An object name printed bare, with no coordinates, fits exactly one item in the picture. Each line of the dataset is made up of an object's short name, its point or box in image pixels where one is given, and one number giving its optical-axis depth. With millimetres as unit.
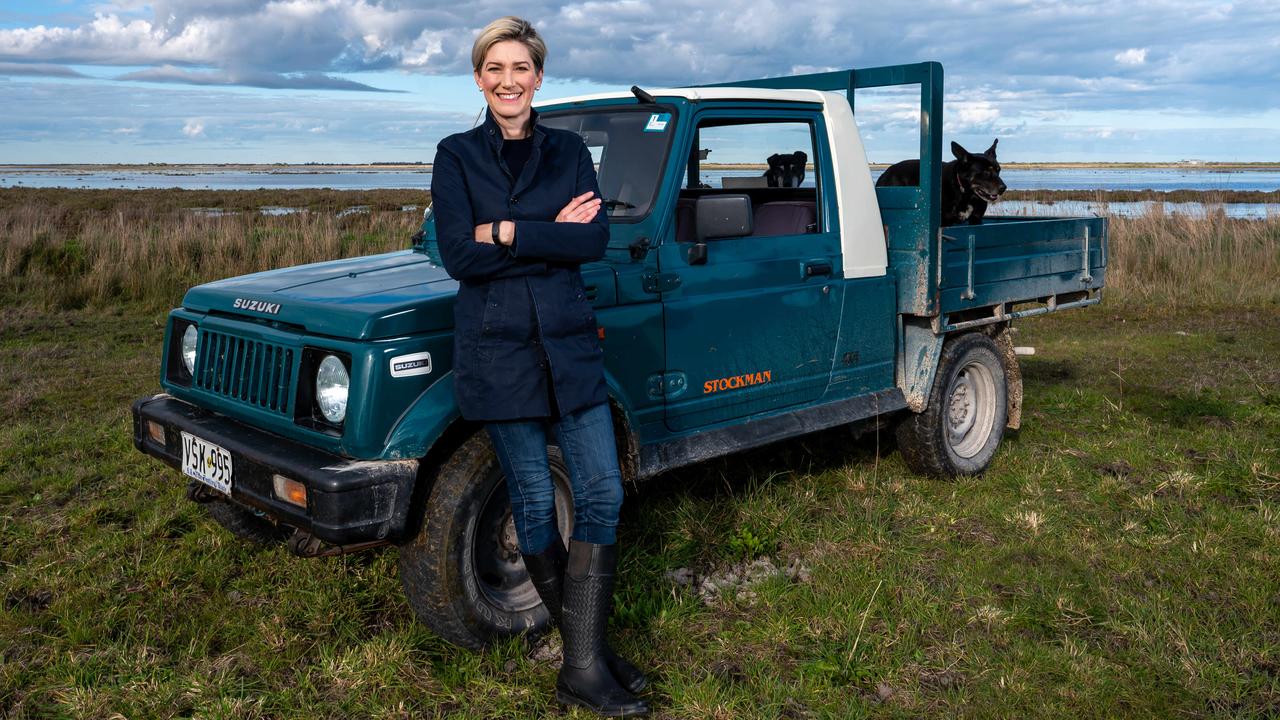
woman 2762
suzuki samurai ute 3270
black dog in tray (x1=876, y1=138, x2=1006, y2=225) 6254
